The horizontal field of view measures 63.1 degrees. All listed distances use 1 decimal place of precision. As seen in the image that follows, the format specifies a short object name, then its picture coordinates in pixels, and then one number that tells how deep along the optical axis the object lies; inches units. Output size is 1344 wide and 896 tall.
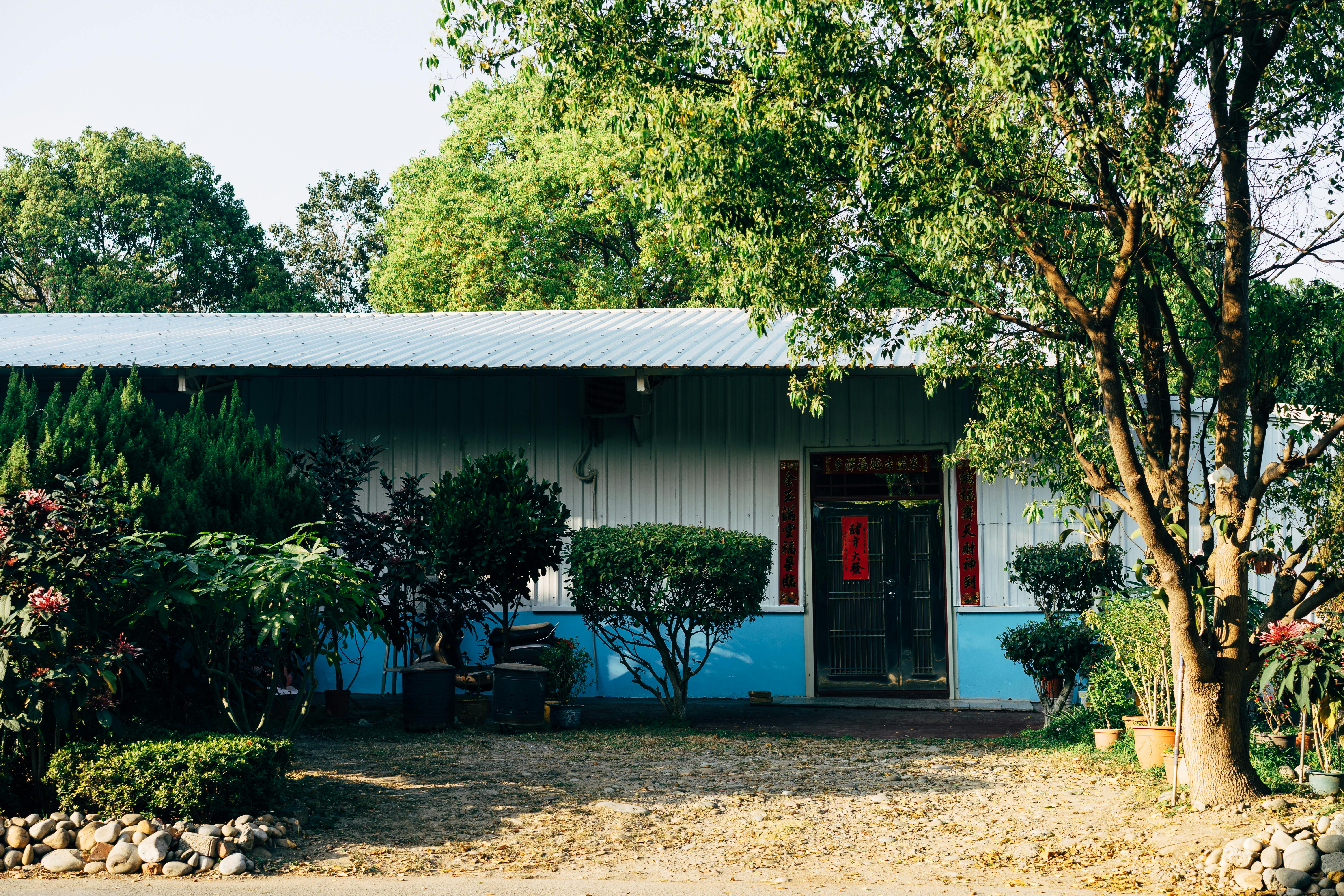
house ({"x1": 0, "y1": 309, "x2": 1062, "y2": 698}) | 441.1
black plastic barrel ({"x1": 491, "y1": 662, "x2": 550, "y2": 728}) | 359.9
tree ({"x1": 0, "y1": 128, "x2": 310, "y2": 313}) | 1020.5
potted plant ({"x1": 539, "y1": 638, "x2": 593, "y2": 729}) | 370.6
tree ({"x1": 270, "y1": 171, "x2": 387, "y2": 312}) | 1373.0
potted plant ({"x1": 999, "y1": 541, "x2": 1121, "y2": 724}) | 350.9
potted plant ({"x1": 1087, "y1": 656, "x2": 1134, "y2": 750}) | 315.9
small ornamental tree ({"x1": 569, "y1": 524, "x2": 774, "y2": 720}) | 354.0
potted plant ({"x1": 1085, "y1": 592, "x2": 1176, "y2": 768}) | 285.6
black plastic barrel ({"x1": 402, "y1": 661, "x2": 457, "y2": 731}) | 357.4
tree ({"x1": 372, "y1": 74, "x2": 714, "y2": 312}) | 895.1
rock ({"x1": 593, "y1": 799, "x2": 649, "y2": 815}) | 251.1
